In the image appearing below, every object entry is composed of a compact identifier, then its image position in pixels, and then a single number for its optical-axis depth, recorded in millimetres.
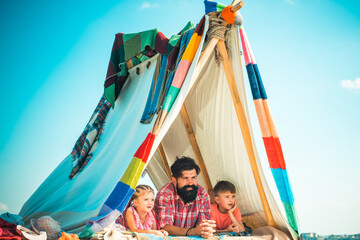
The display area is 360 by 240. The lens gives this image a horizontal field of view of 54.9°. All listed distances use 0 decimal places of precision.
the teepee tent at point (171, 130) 3041
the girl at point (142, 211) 3180
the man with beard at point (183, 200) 3489
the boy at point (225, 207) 3775
